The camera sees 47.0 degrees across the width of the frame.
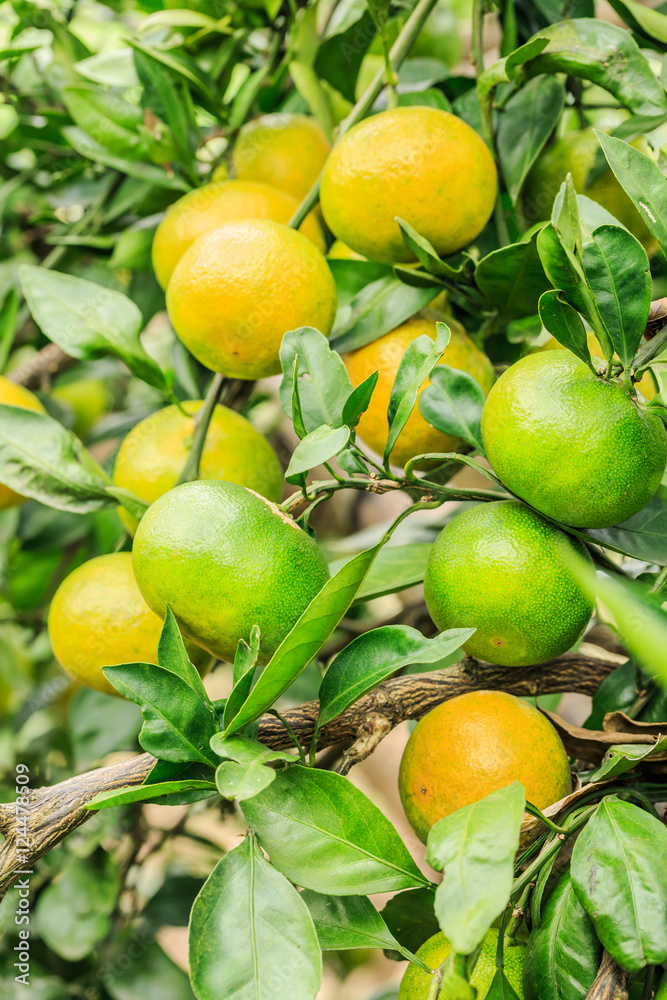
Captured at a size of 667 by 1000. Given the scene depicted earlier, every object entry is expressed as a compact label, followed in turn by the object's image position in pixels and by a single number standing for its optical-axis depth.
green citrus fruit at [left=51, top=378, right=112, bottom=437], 1.21
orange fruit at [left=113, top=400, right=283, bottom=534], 0.71
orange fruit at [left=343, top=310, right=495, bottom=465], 0.64
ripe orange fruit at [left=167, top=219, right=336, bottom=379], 0.60
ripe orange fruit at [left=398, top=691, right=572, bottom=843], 0.52
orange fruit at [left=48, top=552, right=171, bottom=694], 0.65
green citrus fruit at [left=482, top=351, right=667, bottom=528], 0.48
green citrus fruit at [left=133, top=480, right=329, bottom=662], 0.50
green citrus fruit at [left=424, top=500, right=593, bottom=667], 0.51
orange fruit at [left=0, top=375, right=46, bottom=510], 0.81
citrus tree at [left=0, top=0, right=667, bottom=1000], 0.45
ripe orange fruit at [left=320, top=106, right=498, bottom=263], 0.61
